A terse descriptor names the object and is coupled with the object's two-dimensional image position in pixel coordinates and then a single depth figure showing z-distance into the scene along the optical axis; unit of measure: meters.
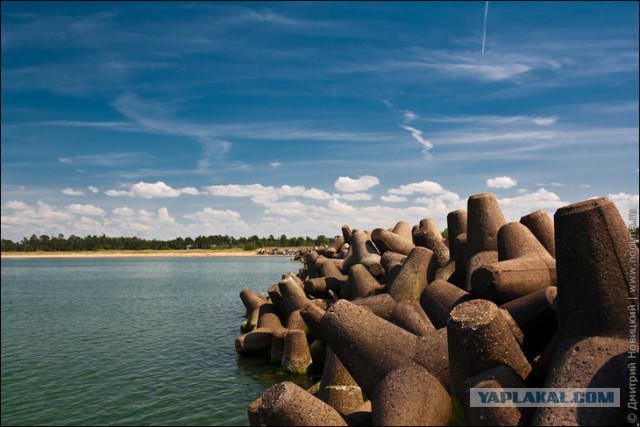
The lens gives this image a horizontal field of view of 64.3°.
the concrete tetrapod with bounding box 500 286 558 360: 5.96
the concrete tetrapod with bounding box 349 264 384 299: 11.08
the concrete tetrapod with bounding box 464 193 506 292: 8.84
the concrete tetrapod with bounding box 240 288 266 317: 15.87
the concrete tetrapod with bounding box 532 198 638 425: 4.61
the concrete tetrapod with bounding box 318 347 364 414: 6.77
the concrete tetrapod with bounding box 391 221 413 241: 17.95
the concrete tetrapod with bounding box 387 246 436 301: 9.45
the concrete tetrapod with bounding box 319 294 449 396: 5.70
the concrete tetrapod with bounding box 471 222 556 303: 6.71
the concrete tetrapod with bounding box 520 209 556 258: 8.64
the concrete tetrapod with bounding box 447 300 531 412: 4.85
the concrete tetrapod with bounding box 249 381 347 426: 4.68
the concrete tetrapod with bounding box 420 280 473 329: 7.42
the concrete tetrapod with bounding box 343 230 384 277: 13.71
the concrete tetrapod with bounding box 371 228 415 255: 14.64
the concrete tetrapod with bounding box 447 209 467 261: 10.48
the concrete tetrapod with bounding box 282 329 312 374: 10.29
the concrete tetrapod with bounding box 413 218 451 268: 11.03
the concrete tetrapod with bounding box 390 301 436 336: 7.47
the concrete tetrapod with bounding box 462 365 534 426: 4.48
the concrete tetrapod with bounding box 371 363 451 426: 4.63
